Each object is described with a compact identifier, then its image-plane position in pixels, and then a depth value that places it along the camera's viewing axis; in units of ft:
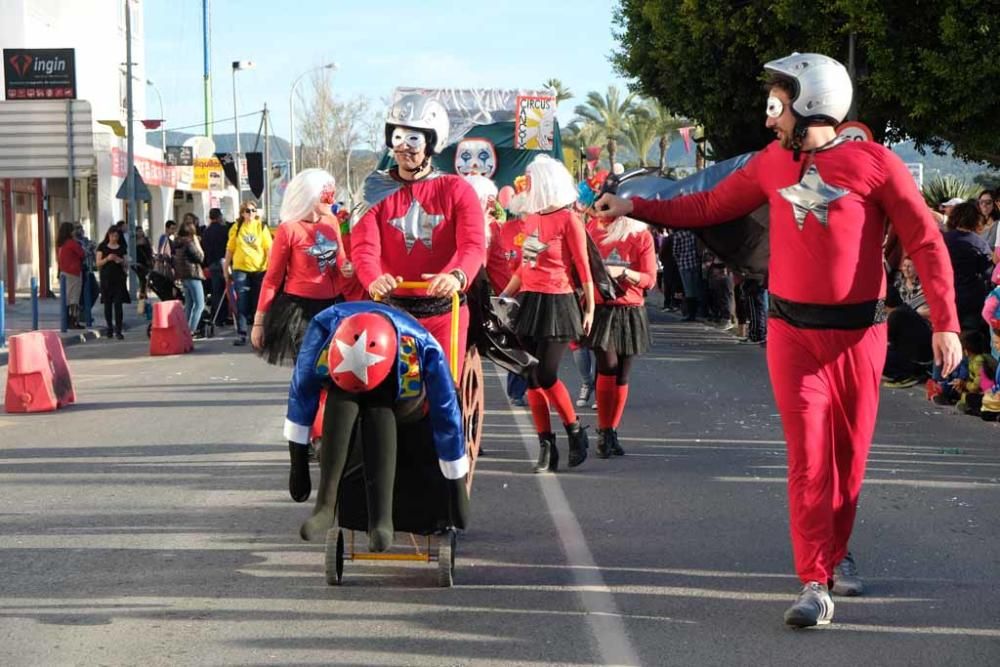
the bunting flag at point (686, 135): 121.29
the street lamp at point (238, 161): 180.93
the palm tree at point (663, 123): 211.00
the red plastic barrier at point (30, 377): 46.11
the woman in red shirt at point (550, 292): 33.01
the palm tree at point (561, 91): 249.55
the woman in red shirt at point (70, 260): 84.07
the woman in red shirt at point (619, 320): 35.09
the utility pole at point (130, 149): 113.09
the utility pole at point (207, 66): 198.90
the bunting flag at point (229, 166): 164.45
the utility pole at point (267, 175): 215.10
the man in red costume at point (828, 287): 20.03
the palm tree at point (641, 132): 222.69
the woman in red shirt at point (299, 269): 34.45
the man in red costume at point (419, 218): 23.81
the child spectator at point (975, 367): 43.01
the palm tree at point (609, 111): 236.63
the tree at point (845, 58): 67.77
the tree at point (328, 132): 251.80
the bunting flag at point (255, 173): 148.87
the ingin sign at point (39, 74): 108.27
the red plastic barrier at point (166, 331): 68.74
